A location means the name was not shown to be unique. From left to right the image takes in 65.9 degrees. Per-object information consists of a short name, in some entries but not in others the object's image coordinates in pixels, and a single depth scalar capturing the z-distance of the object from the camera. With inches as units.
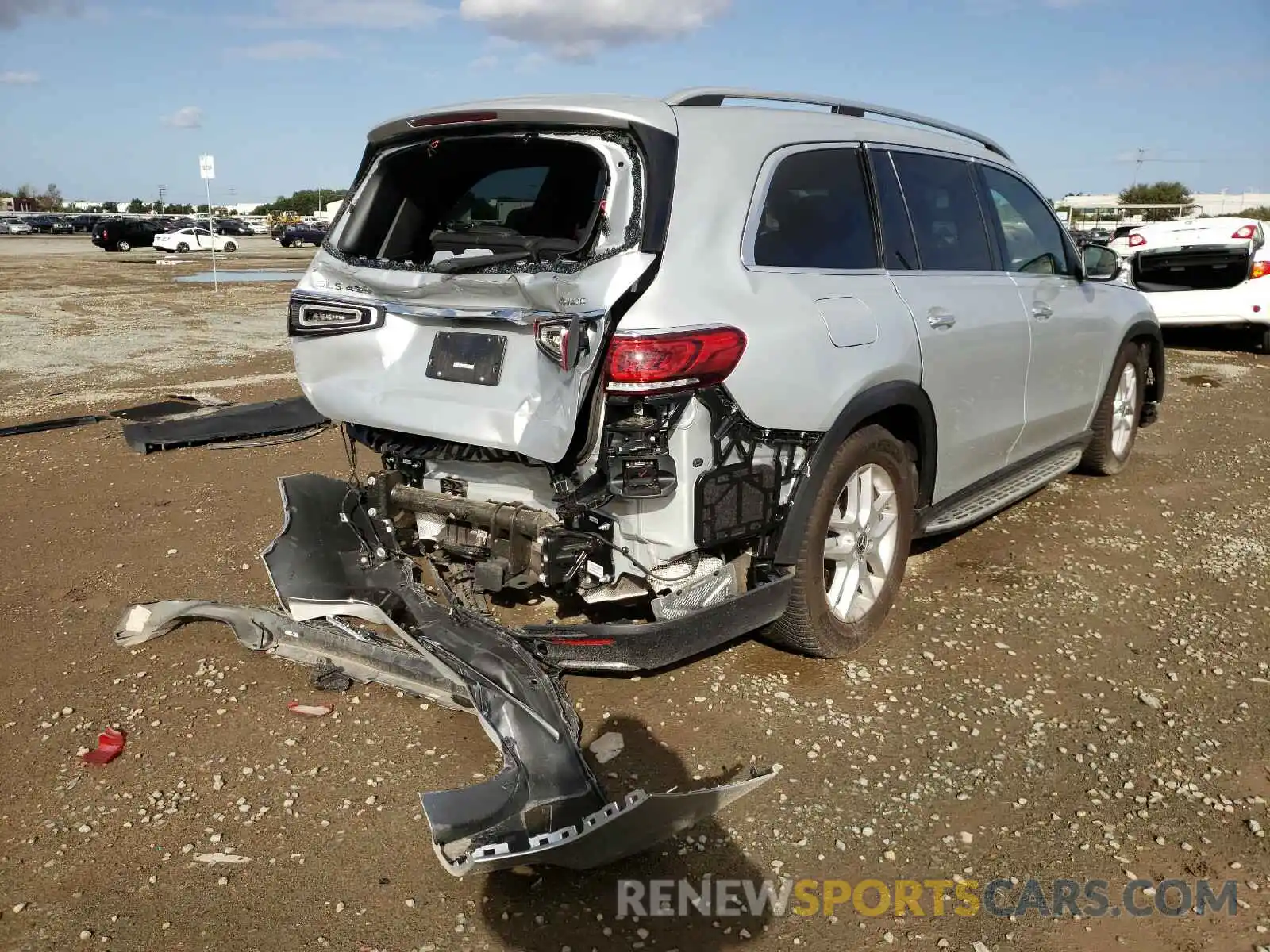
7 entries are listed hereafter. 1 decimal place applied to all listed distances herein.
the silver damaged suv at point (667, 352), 116.0
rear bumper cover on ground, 98.8
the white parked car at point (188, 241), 1559.8
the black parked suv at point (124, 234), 1573.6
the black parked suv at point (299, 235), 1937.7
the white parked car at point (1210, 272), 440.5
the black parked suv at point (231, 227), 2330.2
